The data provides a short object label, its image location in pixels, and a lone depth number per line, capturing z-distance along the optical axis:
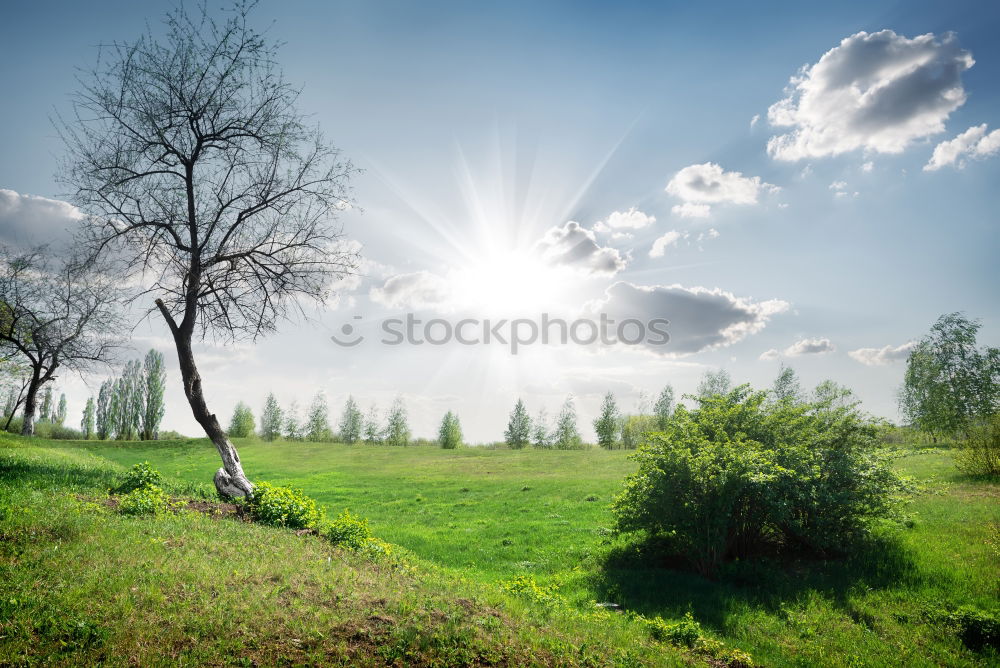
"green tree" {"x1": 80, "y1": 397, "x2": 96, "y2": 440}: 70.62
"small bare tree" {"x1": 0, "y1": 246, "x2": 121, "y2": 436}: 32.28
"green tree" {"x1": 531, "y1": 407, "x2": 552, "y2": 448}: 80.16
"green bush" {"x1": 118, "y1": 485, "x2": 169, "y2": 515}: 11.38
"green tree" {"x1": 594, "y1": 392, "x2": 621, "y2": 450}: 66.56
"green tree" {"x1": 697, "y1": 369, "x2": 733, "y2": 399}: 65.50
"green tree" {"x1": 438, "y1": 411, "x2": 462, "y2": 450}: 70.12
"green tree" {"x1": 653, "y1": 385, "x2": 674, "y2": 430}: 66.44
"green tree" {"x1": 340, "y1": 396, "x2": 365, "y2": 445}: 84.75
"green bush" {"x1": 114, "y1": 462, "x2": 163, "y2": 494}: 13.48
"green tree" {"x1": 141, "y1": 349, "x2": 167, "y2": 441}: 68.06
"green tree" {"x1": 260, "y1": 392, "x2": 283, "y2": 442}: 83.62
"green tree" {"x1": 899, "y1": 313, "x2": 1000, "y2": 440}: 38.88
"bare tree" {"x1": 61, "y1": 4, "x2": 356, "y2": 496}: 16.39
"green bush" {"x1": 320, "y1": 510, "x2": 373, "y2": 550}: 11.76
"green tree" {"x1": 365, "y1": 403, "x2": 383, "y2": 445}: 87.31
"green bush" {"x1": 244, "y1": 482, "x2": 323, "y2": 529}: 13.10
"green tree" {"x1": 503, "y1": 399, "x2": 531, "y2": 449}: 73.00
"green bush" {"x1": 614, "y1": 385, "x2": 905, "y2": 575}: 11.38
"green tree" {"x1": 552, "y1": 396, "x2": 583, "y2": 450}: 75.19
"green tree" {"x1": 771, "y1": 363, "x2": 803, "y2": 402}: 61.32
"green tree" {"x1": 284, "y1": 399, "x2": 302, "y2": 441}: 85.75
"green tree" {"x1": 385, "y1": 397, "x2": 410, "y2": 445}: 80.44
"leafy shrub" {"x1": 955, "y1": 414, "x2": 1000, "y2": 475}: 21.45
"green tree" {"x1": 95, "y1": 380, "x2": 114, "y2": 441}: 70.12
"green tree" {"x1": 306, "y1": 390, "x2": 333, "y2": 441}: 82.56
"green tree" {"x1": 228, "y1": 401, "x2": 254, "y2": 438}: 75.31
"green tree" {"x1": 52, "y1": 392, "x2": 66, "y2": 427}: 74.62
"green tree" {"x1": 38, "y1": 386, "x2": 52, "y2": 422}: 68.50
